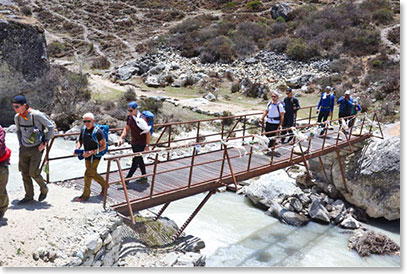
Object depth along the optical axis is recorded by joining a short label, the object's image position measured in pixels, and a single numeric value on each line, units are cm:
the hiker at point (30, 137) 579
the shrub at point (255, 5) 4762
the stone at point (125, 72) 3108
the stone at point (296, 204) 1165
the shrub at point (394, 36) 3052
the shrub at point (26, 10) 4390
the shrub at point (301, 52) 3067
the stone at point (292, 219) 1112
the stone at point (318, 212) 1128
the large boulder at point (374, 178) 1106
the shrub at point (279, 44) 3272
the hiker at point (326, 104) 1166
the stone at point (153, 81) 2914
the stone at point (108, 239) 579
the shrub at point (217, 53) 3316
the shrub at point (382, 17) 3469
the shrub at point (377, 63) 2648
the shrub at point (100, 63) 3612
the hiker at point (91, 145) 605
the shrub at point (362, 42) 2986
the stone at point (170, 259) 667
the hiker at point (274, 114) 919
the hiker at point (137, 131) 680
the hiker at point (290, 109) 1021
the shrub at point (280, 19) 3978
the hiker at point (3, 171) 530
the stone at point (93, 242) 542
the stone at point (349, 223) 1096
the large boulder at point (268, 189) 1207
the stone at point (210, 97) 2542
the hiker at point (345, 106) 1181
